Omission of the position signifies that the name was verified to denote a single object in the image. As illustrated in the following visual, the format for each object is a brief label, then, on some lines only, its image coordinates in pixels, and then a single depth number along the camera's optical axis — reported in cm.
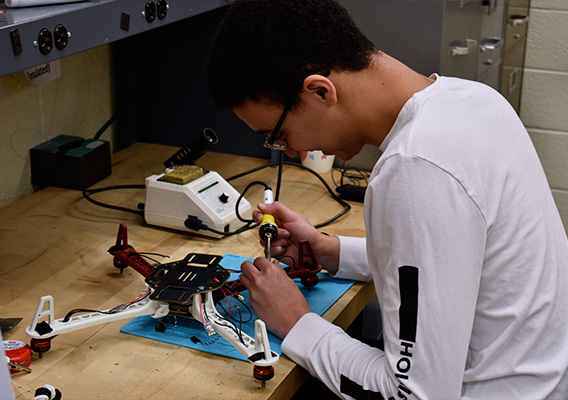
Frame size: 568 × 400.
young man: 86
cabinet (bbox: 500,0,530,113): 209
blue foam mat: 106
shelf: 98
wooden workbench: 97
